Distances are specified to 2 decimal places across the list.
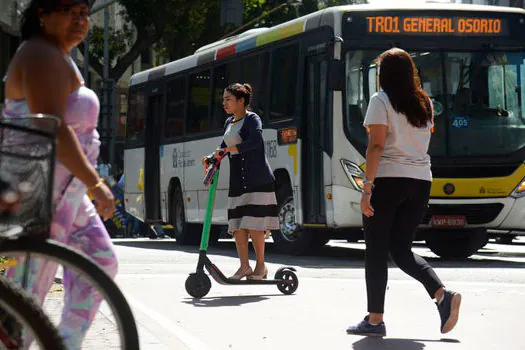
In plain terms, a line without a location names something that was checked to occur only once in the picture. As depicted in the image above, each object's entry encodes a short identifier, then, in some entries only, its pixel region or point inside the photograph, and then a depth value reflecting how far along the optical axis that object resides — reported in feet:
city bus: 109.96
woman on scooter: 77.71
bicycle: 28.09
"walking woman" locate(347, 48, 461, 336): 54.93
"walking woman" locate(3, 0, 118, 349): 31.01
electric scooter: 73.89
